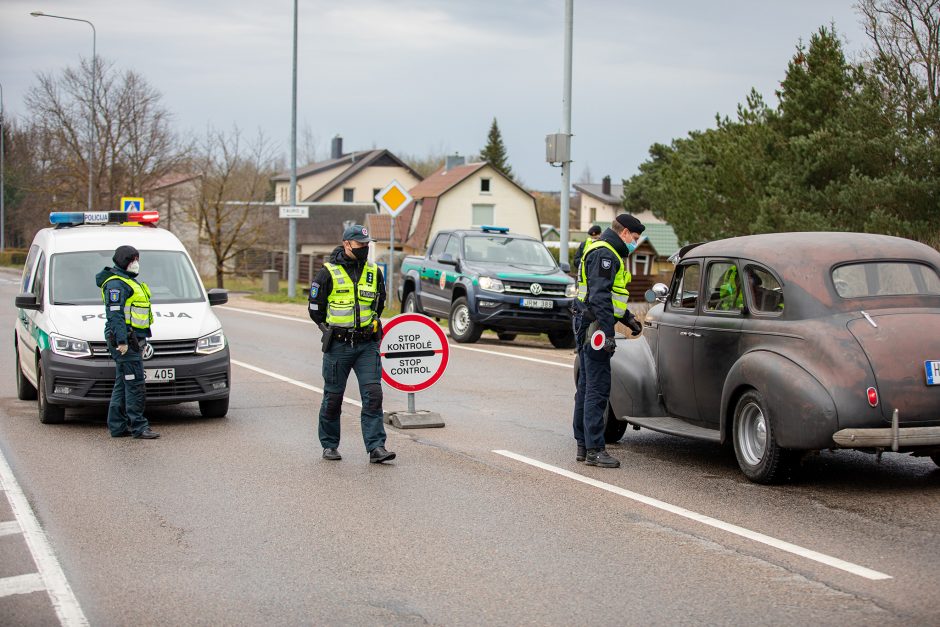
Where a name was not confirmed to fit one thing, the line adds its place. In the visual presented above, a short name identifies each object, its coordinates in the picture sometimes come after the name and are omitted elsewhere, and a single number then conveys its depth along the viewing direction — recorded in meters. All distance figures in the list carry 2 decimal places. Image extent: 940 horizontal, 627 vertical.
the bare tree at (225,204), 47.31
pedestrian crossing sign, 17.84
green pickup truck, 19.70
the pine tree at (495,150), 109.19
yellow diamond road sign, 24.77
